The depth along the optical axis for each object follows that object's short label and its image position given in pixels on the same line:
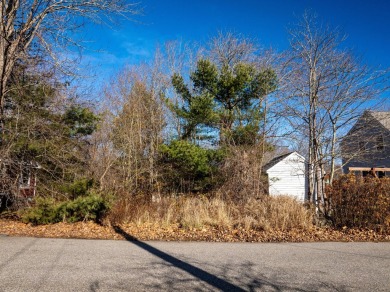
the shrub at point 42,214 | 9.48
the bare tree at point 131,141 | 15.24
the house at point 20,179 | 10.34
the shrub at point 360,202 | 8.46
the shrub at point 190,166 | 14.98
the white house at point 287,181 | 29.41
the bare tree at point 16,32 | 10.43
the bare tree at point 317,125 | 11.25
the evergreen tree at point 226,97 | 15.70
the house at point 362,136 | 11.30
